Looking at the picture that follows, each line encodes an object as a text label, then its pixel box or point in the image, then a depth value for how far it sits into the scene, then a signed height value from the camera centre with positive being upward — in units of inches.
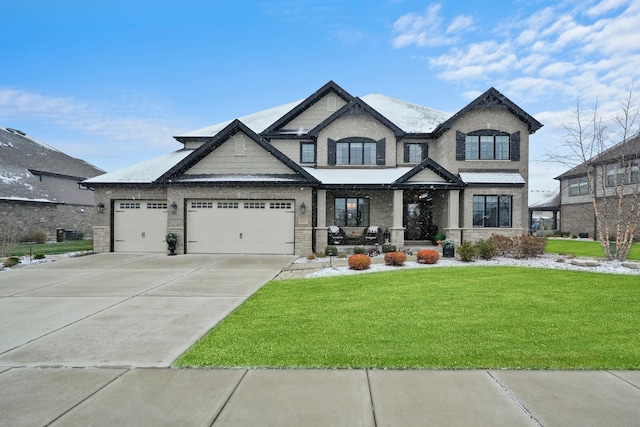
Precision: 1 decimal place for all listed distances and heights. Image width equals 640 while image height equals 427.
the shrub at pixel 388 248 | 633.0 -56.2
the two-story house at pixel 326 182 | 658.8 +73.9
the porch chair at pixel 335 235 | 725.9 -36.7
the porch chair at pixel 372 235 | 738.2 -36.7
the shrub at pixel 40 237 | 963.3 -55.3
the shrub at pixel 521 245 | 552.4 -44.8
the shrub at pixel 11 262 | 503.8 -67.3
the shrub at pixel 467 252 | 519.8 -52.2
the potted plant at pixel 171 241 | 642.8 -44.2
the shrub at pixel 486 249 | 533.6 -48.7
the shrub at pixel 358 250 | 626.3 -60.2
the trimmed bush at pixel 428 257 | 507.5 -58.6
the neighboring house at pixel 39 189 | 1003.9 +98.8
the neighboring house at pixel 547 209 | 1344.6 +41.0
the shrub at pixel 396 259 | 490.9 -59.7
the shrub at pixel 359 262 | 464.4 -61.5
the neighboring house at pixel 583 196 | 979.9 +76.8
